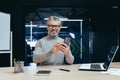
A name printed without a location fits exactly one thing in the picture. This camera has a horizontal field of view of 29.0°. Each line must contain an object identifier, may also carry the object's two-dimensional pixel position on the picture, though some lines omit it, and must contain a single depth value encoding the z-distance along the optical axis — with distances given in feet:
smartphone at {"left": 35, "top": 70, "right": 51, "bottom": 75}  6.11
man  7.42
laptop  6.81
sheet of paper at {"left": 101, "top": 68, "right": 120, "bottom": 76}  6.28
